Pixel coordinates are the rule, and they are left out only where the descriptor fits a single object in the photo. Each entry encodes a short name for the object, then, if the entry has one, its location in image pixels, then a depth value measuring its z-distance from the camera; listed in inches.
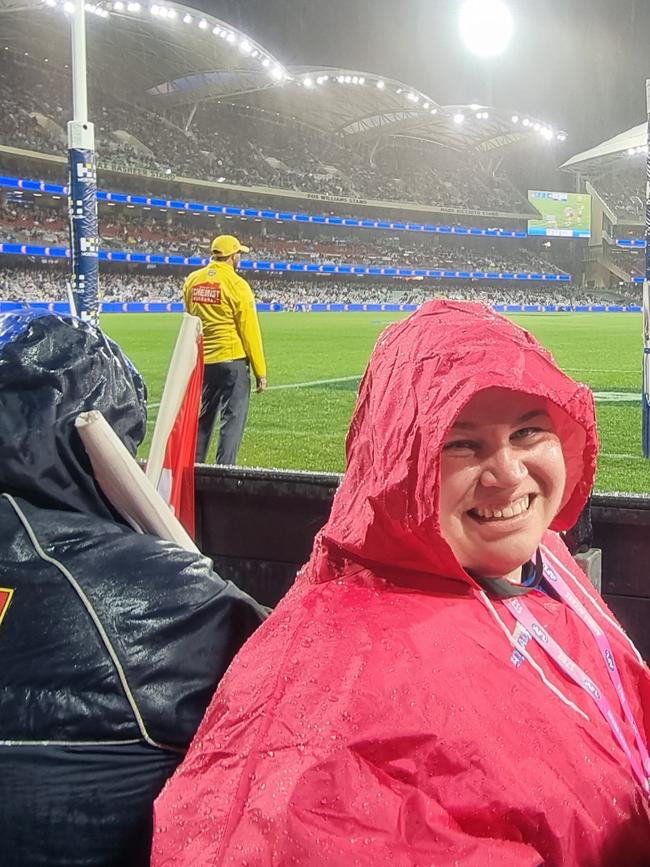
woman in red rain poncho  32.2
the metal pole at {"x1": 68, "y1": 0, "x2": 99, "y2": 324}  218.5
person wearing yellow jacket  203.3
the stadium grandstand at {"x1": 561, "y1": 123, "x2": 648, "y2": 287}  1551.4
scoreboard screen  1525.6
